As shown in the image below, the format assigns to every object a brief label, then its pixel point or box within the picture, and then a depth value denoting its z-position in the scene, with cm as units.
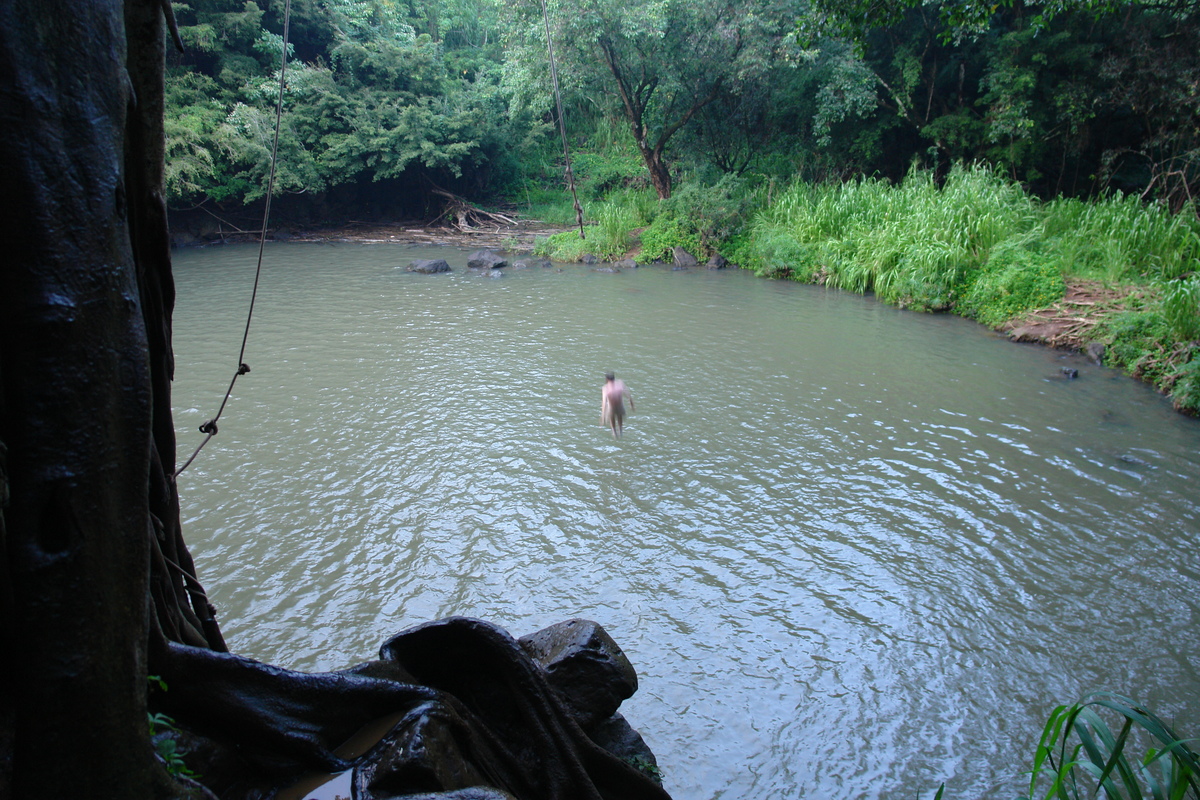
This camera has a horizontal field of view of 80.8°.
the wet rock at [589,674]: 303
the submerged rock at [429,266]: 1584
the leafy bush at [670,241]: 1709
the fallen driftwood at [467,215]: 2177
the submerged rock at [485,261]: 1642
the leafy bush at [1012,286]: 1064
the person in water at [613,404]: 624
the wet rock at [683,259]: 1662
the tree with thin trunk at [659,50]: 1528
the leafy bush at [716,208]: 1666
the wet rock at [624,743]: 312
